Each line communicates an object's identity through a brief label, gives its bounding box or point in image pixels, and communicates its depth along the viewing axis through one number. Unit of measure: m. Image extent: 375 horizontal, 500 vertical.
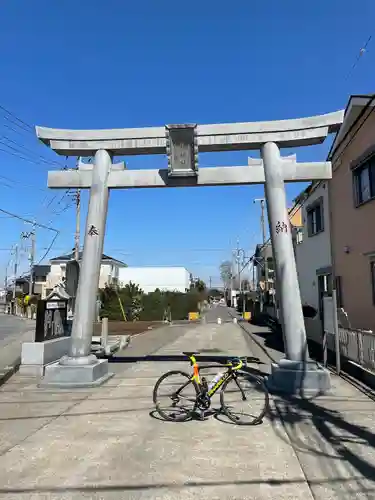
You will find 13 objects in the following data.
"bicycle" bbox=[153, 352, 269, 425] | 6.04
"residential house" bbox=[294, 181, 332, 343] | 15.74
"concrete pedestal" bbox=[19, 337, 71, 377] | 9.94
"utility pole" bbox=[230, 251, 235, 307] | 92.18
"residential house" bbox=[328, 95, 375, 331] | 11.75
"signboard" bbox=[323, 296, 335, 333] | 10.02
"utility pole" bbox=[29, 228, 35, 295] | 47.58
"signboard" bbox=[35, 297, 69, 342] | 10.20
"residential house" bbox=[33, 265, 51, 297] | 66.25
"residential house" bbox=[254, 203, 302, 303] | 40.51
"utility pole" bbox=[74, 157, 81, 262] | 27.82
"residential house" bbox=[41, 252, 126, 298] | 51.72
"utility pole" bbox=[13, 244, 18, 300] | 61.64
